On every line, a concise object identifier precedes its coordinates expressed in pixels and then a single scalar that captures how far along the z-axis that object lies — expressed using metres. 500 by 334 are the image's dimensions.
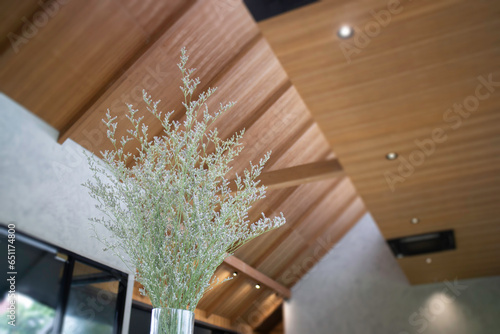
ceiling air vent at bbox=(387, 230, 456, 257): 6.07
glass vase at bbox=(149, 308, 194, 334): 1.51
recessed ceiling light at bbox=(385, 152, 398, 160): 4.05
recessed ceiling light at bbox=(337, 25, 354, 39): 2.67
